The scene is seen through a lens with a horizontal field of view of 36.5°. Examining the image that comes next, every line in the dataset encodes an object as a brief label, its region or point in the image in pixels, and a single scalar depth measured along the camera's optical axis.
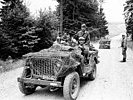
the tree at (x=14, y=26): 14.23
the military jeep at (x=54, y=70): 6.32
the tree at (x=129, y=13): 26.60
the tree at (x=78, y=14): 32.38
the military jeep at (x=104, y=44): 25.77
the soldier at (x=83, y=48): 8.33
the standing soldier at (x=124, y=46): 14.07
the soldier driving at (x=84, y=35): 9.48
